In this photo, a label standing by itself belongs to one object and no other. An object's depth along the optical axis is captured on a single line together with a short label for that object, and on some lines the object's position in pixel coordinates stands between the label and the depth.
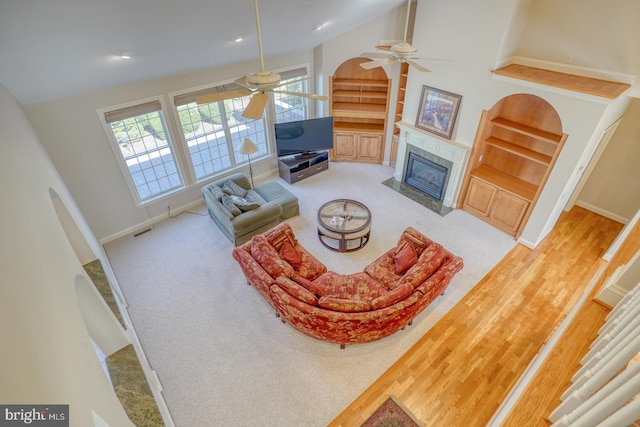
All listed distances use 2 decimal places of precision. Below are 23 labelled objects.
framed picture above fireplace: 6.16
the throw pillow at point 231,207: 5.84
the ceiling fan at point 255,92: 3.16
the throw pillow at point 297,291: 4.14
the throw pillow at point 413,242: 5.07
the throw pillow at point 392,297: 4.04
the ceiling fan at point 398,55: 4.12
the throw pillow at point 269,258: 4.58
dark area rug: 3.75
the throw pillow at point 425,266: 4.37
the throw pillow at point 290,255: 5.07
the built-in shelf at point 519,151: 5.72
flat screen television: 7.50
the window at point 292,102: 7.44
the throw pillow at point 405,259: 4.96
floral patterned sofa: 4.04
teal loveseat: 5.86
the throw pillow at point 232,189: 6.40
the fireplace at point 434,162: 6.55
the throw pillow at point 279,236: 5.13
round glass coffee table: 5.77
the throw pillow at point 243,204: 5.91
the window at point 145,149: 5.82
